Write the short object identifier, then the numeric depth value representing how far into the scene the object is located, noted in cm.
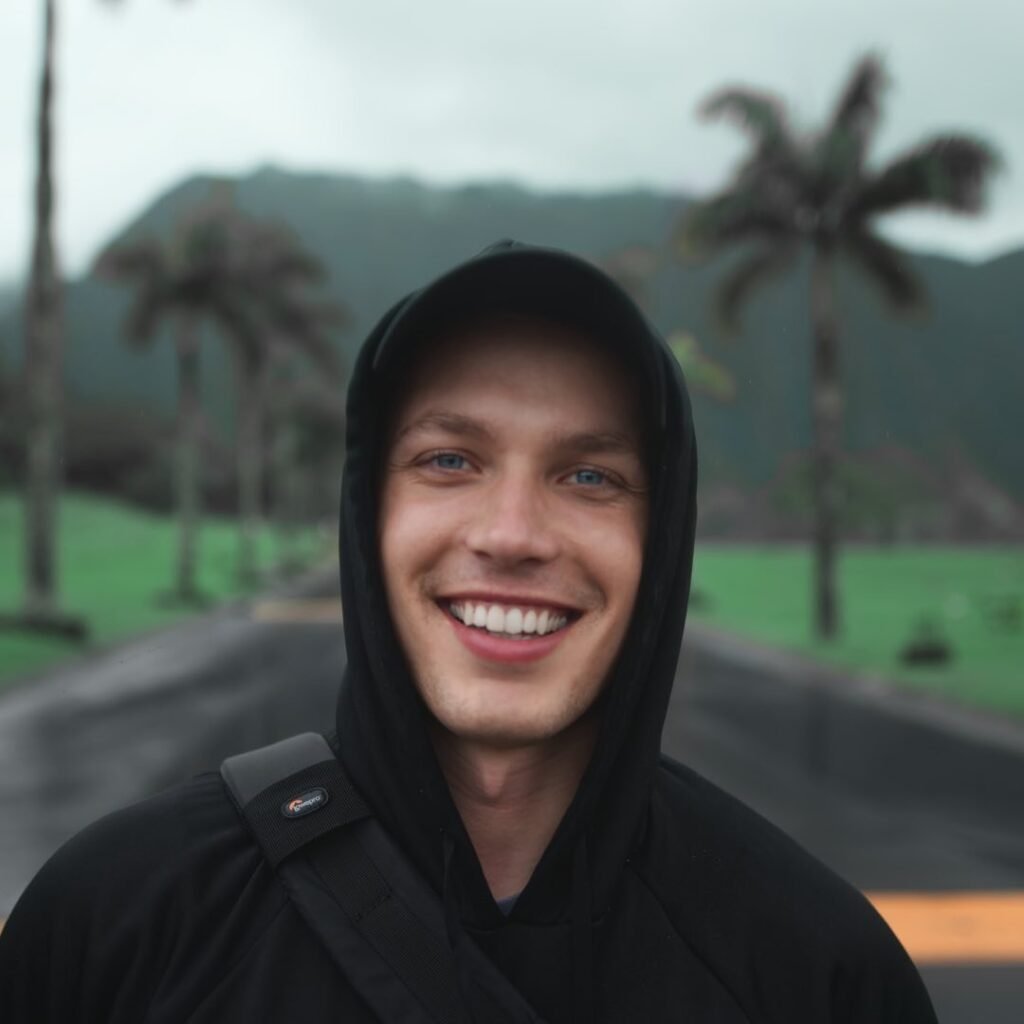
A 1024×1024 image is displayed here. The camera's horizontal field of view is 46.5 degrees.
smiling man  135
